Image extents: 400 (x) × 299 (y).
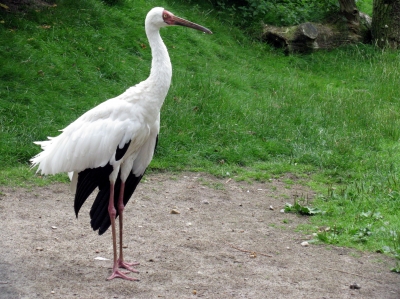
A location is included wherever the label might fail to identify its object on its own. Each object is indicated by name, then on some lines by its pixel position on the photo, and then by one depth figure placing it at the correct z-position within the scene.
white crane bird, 10.91
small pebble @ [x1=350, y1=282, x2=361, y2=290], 10.80
